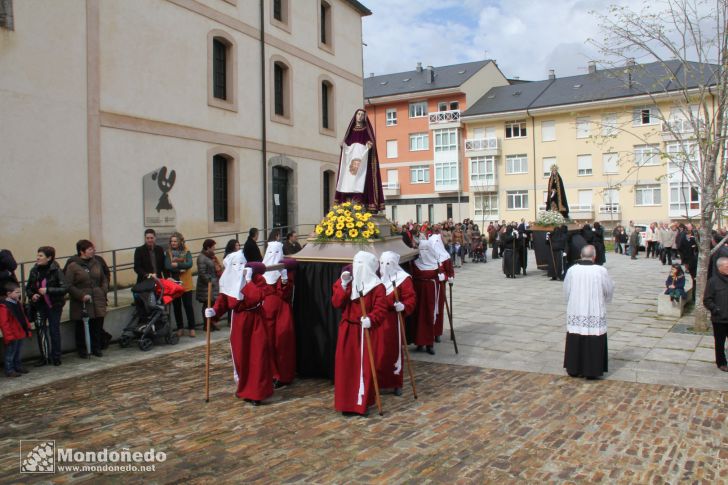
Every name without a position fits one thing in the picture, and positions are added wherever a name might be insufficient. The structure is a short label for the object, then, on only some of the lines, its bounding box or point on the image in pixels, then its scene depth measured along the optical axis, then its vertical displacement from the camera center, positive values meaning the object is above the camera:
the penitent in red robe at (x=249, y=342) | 6.78 -1.30
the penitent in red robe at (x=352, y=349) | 6.39 -1.36
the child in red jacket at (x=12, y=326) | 7.95 -1.26
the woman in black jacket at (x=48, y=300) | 8.54 -0.96
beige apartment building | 11.97 +3.16
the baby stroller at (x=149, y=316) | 9.78 -1.42
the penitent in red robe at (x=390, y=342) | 6.75 -1.33
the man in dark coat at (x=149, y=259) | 10.14 -0.45
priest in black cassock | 7.67 -1.25
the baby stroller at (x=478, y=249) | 25.30 -0.90
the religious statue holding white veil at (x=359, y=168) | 9.01 +0.98
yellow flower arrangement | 8.09 +0.05
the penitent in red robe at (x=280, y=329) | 7.40 -1.26
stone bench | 12.20 -1.73
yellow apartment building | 40.16 +5.38
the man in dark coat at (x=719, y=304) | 7.71 -1.08
